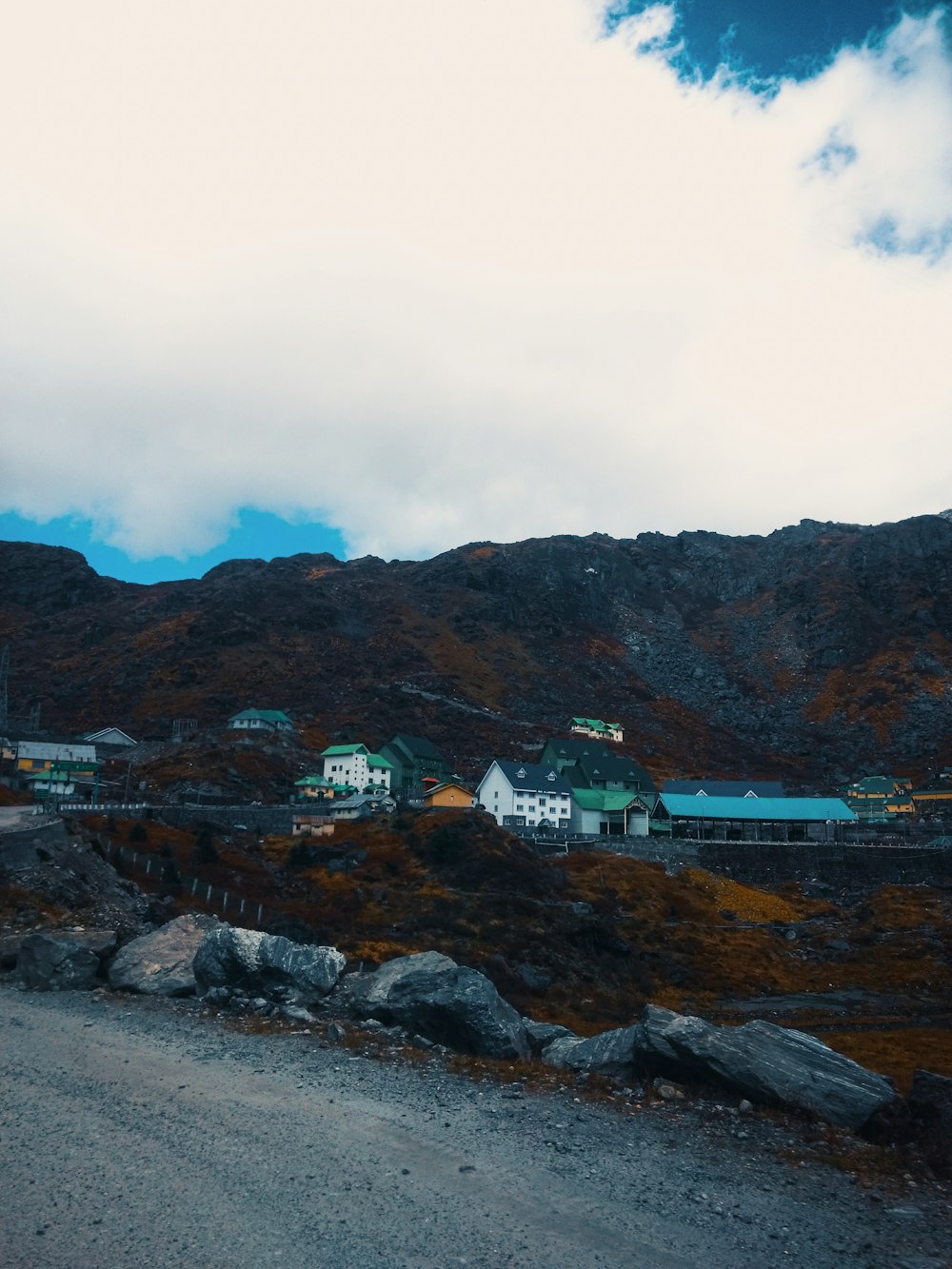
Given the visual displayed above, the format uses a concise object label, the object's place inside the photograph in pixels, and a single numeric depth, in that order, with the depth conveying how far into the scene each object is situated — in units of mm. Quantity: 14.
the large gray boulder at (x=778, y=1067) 18484
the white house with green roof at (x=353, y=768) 114938
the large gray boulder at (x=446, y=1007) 22406
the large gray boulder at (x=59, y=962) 26953
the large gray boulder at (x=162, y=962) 26500
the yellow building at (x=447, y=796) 95000
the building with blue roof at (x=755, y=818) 101625
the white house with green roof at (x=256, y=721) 134500
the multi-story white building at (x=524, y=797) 100000
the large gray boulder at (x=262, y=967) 25797
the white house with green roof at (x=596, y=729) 168875
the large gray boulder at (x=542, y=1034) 24062
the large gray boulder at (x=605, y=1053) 20812
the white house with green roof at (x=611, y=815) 102000
